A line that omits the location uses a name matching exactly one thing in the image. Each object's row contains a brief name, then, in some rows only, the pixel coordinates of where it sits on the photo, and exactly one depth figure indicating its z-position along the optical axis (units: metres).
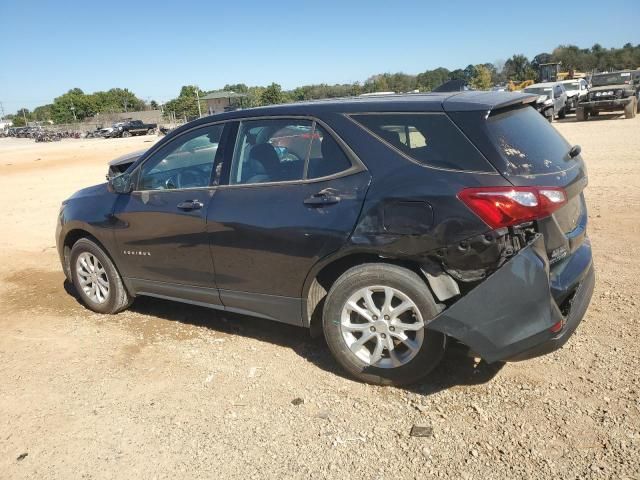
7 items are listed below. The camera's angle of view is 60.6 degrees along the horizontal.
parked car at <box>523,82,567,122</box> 24.99
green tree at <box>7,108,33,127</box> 150.55
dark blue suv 2.98
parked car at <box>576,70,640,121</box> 23.36
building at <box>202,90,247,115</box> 53.30
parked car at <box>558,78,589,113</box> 27.90
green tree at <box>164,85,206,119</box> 88.25
